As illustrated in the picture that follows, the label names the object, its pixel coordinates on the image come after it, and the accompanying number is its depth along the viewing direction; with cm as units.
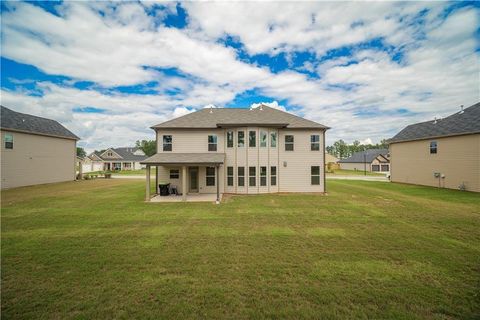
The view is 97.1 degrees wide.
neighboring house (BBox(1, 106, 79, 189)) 2045
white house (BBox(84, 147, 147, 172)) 5806
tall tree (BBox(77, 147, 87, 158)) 11564
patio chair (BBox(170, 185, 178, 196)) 1736
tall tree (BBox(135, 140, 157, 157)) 7844
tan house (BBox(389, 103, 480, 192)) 1883
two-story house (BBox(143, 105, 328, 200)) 1736
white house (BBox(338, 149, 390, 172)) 5212
